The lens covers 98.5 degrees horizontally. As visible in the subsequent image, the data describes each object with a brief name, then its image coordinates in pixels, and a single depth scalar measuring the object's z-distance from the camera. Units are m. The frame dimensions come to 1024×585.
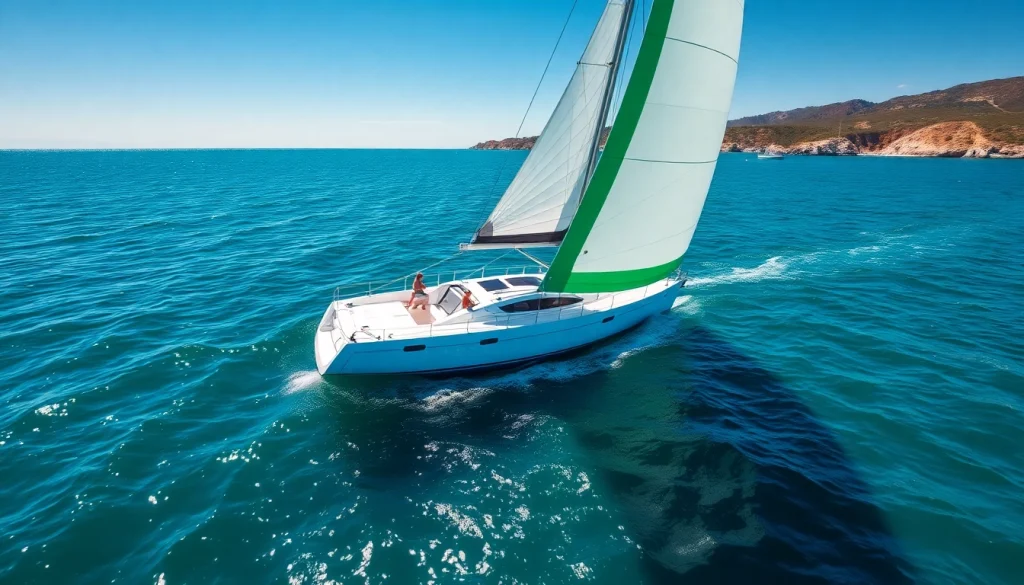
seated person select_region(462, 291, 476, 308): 15.44
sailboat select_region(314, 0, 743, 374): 13.51
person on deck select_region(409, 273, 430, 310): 16.28
